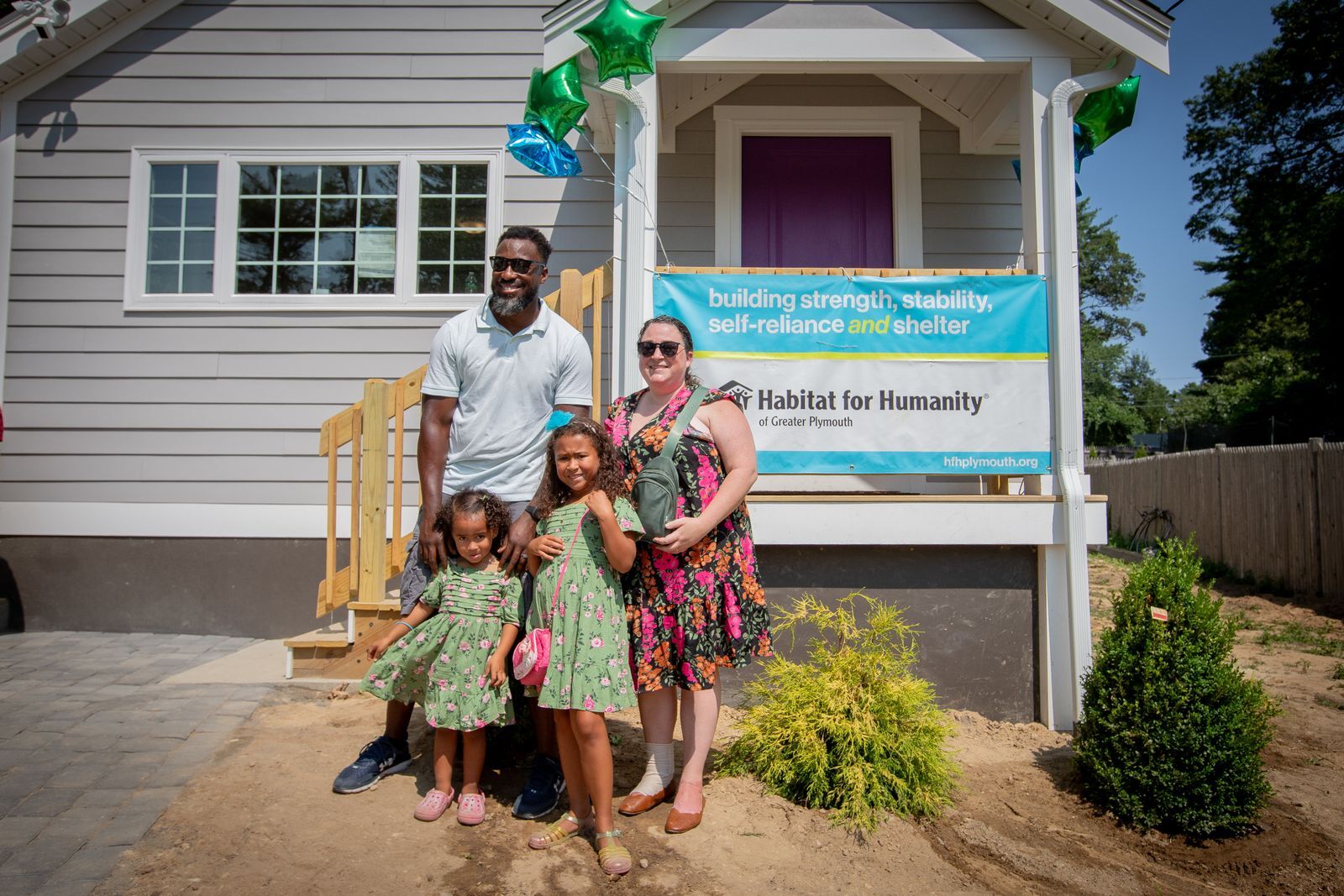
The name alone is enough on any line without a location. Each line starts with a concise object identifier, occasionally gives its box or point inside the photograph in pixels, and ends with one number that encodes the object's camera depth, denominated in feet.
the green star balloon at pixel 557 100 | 15.05
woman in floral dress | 9.80
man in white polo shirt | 10.68
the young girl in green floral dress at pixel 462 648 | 9.92
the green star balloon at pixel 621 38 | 13.96
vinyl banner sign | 14.70
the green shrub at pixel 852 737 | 10.77
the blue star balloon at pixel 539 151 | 16.49
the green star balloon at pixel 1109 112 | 15.84
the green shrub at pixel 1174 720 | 10.74
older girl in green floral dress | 9.05
